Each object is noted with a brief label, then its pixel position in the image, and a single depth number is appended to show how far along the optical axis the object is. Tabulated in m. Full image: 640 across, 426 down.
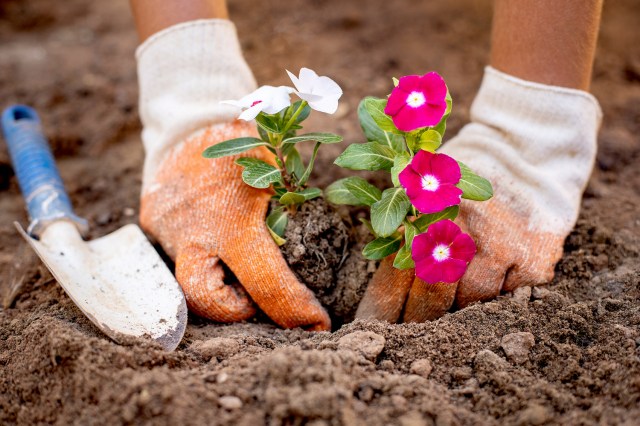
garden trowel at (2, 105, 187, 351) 0.93
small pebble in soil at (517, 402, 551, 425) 0.85
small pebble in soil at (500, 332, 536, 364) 0.90
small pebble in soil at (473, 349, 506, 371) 0.89
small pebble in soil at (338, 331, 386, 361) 0.89
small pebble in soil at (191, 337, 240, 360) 0.91
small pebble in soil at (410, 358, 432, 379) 0.89
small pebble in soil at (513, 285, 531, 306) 0.94
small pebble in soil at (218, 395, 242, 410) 0.85
